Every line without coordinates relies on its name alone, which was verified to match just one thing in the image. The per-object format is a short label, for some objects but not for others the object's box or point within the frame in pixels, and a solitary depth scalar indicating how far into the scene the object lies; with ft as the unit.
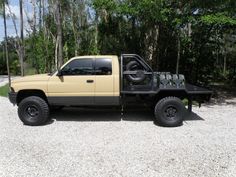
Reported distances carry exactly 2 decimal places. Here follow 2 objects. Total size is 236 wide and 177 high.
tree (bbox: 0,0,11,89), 26.78
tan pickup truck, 14.62
